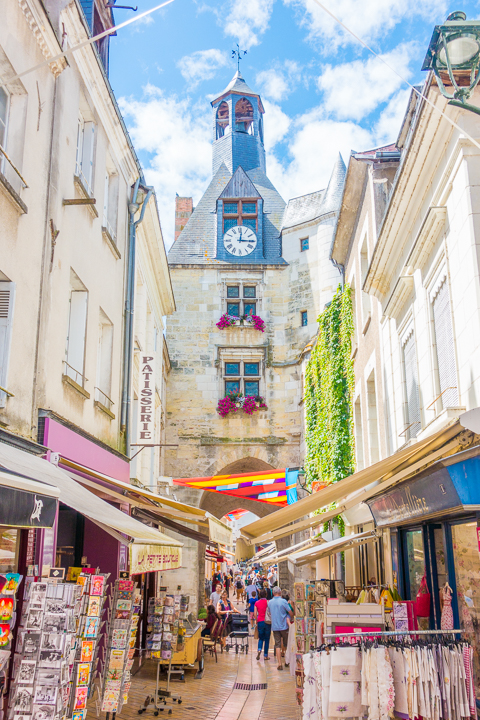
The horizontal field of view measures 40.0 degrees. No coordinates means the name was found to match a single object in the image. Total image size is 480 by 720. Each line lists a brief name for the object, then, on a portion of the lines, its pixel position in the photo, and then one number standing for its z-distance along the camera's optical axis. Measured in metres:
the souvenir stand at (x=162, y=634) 7.70
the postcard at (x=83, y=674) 4.91
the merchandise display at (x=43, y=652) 4.32
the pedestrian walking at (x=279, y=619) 10.57
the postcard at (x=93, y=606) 5.17
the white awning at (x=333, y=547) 8.56
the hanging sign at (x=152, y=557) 5.46
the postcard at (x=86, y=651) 5.02
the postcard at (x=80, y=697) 4.90
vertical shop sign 11.14
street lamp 4.37
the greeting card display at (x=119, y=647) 6.01
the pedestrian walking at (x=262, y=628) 11.64
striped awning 14.90
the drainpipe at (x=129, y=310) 10.14
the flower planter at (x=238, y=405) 19.59
